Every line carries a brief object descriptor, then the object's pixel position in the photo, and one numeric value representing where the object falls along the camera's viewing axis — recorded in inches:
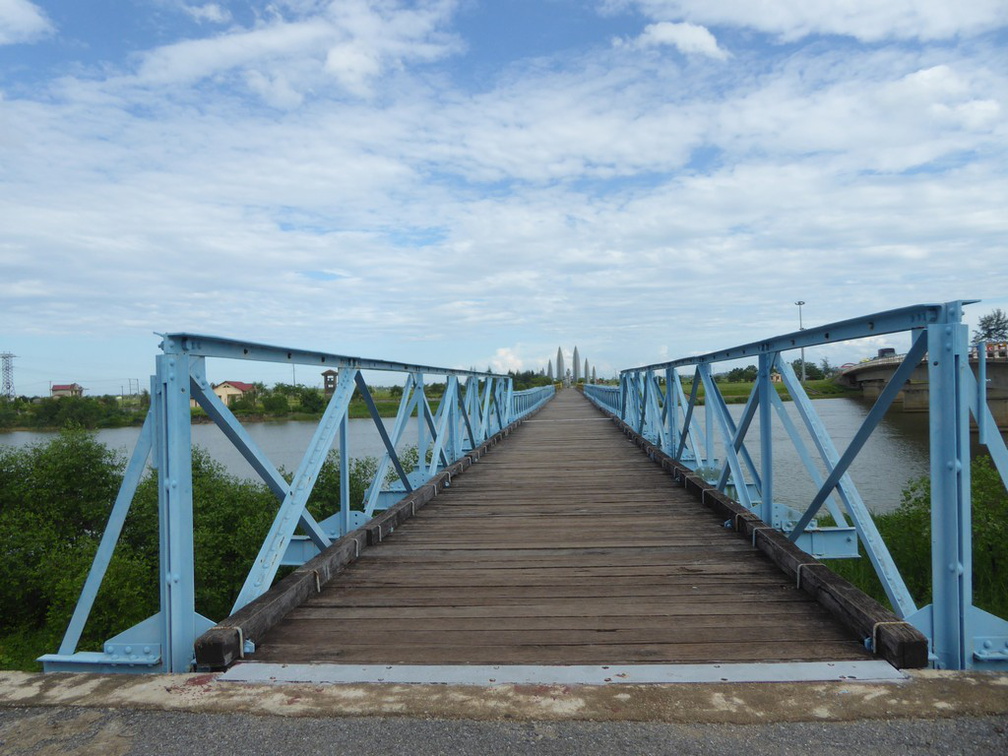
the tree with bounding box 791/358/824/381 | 2824.8
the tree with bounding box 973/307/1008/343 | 3190.0
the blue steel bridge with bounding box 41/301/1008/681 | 92.0
